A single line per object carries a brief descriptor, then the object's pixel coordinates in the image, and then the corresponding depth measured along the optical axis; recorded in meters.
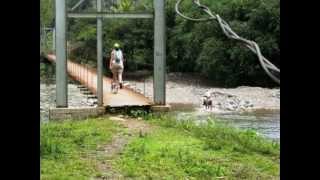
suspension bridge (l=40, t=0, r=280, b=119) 11.38
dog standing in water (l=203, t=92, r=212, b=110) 19.14
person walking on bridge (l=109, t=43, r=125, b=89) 13.68
